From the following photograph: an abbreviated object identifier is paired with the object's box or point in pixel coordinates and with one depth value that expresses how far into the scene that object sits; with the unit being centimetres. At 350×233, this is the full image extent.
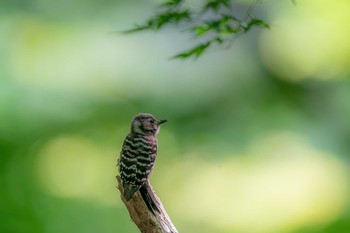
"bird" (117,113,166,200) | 658
